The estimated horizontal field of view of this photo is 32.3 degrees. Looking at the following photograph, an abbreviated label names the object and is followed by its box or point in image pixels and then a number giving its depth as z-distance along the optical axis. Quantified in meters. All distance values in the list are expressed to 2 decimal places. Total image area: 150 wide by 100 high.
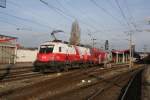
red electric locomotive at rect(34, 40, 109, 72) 28.02
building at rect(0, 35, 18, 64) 46.62
